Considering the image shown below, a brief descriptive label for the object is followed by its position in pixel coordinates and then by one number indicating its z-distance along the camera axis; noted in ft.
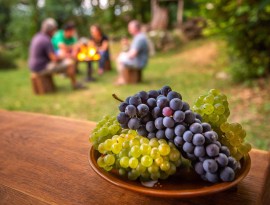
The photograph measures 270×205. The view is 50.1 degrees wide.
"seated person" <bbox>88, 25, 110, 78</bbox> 28.12
